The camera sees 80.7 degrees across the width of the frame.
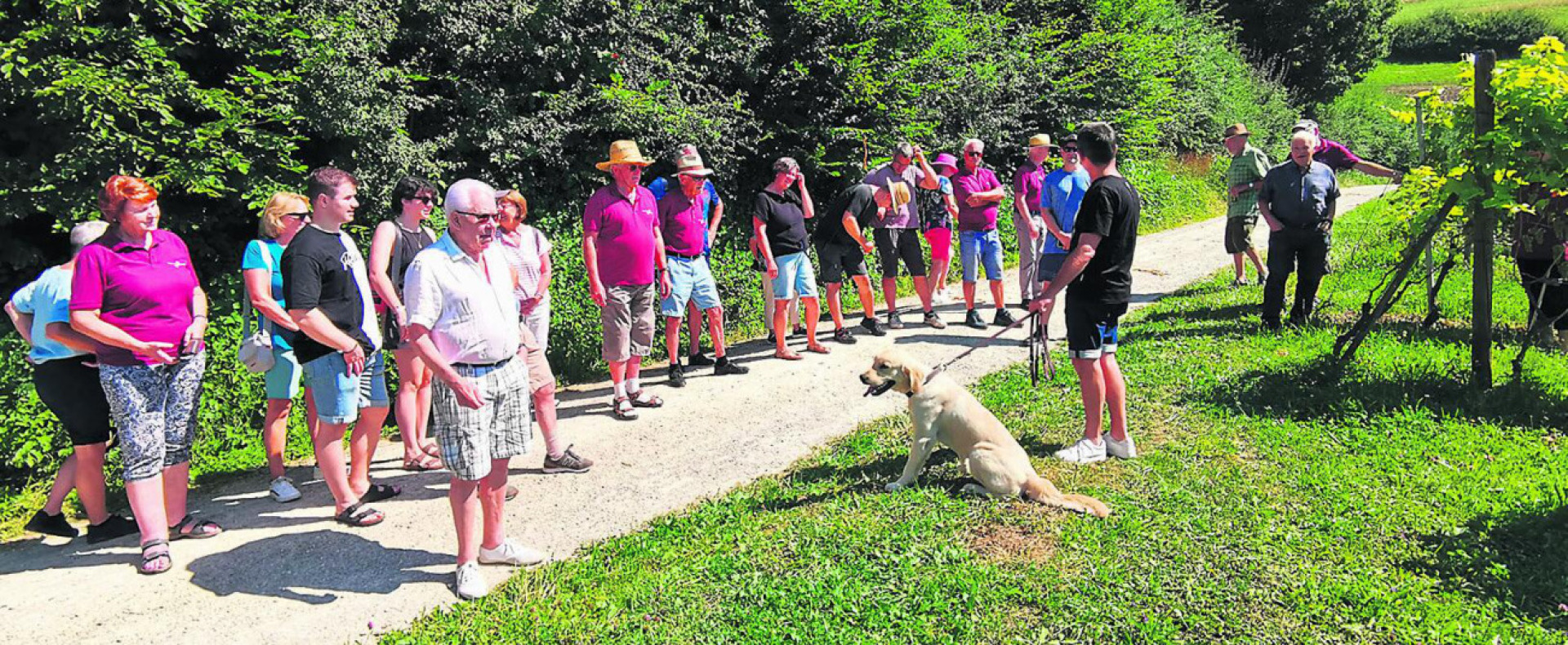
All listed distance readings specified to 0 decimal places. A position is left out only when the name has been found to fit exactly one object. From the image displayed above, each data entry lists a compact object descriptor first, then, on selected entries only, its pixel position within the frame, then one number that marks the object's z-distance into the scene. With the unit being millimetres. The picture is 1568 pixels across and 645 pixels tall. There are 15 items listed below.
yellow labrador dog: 4953
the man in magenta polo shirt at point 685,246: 7711
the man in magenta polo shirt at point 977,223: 9656
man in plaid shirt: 10531
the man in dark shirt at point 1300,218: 8141
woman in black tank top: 5531
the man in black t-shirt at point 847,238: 9031
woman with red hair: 4543
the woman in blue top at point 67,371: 4867
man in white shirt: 4152
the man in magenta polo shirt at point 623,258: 7020
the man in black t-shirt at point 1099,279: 5203
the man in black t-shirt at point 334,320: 4949
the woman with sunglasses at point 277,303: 5168
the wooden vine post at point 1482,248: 6102
